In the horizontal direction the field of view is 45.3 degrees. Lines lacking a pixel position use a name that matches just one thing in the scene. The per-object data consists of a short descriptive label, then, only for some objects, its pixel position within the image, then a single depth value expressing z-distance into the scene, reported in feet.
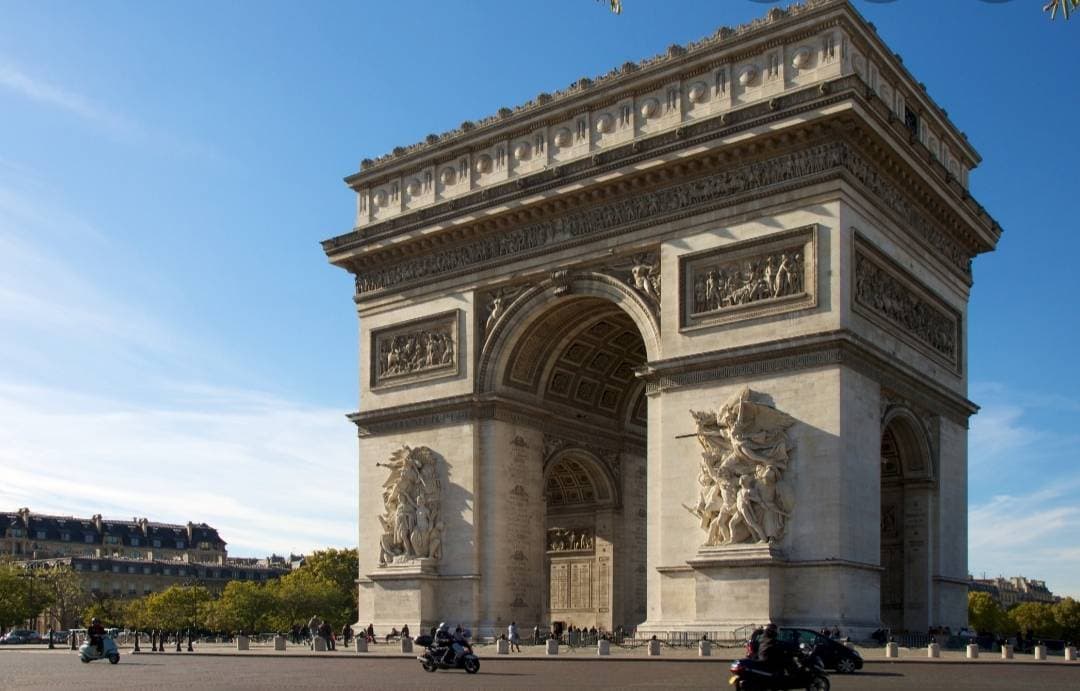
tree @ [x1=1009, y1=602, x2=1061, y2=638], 376.48
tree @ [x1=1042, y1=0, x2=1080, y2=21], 27.94
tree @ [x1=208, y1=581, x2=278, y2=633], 301.63
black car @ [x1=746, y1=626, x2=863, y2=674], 82.23
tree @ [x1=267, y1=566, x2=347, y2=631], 296.10
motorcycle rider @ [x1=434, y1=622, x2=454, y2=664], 88.99
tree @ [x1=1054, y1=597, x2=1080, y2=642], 375.86
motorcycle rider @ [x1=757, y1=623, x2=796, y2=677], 60.39
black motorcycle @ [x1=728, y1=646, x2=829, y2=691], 60.08
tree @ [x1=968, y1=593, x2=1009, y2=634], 346.33
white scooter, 113.29
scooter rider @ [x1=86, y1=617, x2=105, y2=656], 115.55
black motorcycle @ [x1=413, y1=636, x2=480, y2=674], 88.61
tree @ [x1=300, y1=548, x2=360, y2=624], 320.70
